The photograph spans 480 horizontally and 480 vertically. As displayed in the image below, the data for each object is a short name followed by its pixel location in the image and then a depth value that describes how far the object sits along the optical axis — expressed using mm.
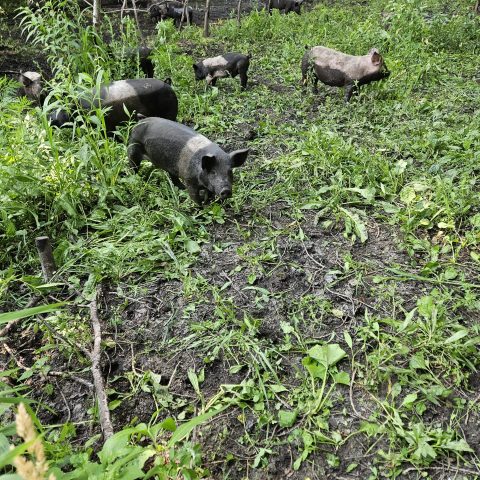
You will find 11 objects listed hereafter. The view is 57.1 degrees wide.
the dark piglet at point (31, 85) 5059
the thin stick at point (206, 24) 8171
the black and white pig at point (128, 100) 4258
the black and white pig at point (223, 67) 5871
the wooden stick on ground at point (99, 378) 2021
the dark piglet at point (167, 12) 10523
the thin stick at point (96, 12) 5063
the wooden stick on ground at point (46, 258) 2701
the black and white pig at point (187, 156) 3281
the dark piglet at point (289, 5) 10953
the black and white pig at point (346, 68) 5078
